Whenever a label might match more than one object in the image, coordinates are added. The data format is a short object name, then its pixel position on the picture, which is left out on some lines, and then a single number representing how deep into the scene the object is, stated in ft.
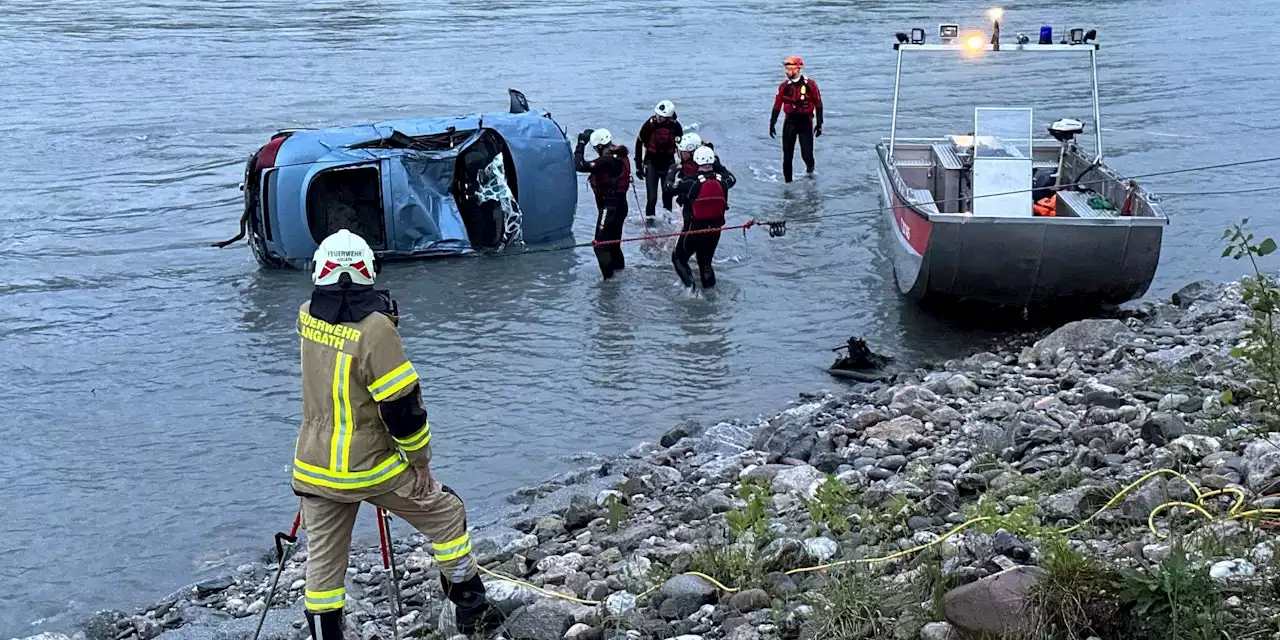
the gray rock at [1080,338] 31.99
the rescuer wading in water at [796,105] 54.29
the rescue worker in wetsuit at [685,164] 39.81
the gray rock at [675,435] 29.22
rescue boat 33.12
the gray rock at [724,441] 27.32
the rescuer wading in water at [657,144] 47.19
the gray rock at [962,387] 29.07
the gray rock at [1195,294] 37.52
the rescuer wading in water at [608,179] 42.14
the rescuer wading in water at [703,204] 38.93
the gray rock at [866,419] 26.53
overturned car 41.86
